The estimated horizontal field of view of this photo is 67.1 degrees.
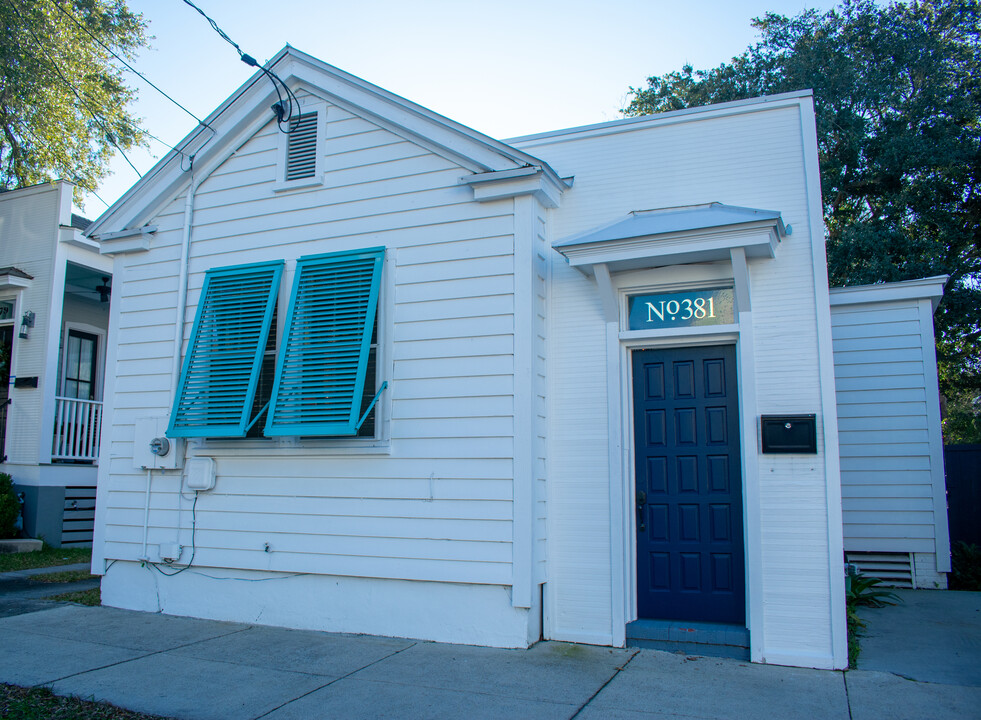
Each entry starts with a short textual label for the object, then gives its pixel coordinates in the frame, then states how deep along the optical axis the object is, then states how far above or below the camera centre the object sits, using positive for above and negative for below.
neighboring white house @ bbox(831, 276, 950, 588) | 8.41 +0.26
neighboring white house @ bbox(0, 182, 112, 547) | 11.02 +1.18
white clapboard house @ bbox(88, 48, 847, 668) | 5.70 +0.48
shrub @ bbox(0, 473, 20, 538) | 10.45 -0.83
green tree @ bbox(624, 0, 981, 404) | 16.38 +7.32
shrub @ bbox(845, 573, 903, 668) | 7.32 -1.41
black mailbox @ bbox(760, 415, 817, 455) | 5.51 +0.16
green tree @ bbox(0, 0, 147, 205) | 18.55 +9.60
